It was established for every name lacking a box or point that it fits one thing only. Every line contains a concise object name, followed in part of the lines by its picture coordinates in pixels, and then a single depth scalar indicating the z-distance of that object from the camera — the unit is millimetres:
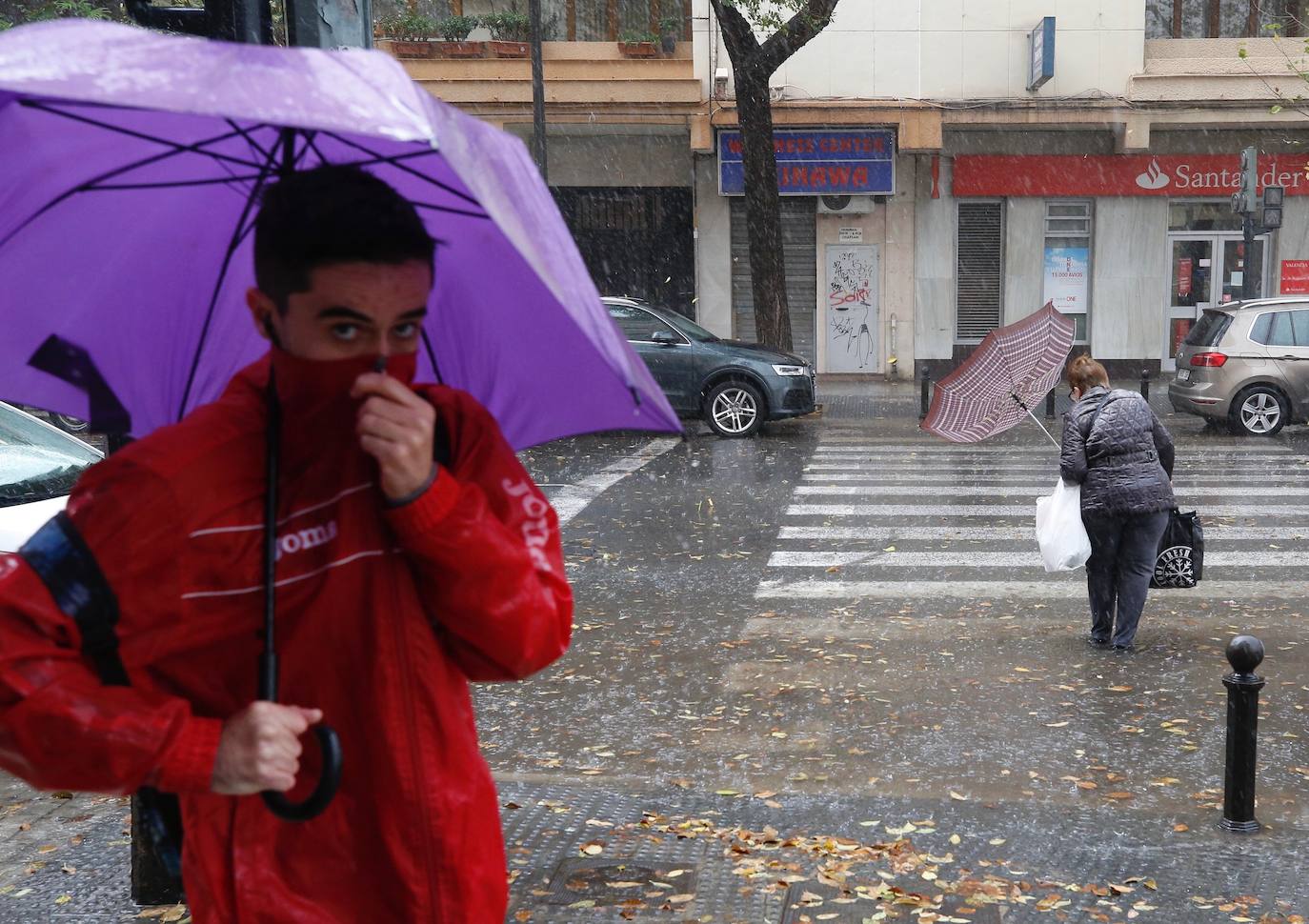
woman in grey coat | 7379
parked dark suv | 17359
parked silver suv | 16656
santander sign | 24406
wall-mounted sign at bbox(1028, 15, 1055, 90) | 22453
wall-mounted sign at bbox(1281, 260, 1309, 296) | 24688
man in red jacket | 1721
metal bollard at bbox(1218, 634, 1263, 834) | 4953
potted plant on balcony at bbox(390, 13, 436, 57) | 22703
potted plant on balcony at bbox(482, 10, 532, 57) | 22922
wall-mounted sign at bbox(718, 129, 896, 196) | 24047
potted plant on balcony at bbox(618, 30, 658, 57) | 23125
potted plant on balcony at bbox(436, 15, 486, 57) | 22859
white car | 5824
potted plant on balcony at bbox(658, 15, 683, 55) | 23172
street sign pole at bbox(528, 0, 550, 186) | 20000
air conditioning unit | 24609
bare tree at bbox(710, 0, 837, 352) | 18444
